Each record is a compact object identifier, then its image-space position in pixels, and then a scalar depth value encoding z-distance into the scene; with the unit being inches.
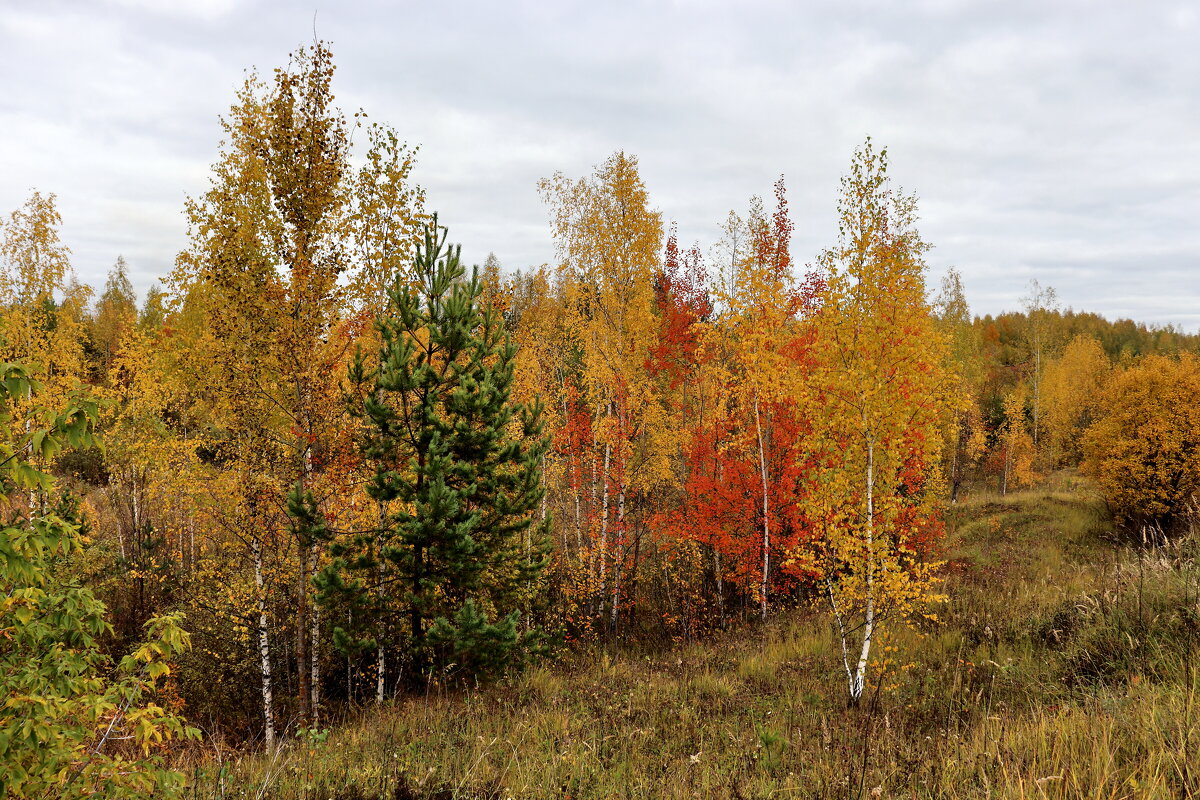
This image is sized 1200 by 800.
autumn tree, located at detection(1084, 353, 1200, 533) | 776.3
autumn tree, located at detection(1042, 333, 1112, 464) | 1649.9
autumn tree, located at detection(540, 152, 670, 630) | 647.1
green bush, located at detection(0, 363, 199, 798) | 122.8
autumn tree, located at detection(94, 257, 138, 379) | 1808.6
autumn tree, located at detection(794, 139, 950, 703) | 353.1
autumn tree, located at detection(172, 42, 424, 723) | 393.4
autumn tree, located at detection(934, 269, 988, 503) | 1342.8
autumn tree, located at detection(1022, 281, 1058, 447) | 1620.3
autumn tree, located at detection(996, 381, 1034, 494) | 1461.6
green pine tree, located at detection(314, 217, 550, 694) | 383.6
